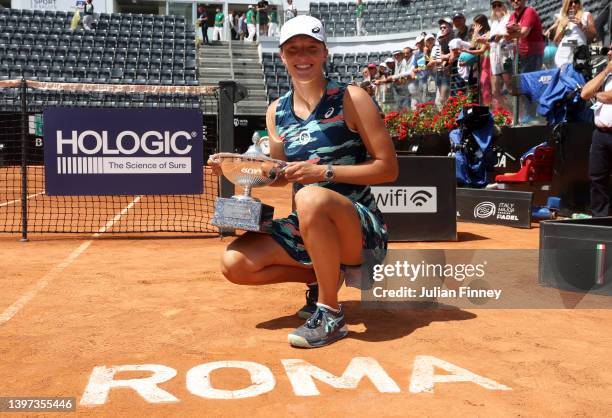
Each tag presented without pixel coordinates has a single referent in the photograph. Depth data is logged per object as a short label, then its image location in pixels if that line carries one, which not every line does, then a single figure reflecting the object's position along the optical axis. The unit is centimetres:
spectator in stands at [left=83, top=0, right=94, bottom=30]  2856
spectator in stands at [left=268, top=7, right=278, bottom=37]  3123
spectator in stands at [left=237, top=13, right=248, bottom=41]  3206
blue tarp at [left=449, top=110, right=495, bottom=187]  936
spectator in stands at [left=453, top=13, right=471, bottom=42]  1277
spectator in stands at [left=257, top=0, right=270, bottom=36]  3101
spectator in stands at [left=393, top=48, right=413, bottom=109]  1488
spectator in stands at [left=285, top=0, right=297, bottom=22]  2928
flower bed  1188
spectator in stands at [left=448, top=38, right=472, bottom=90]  1211
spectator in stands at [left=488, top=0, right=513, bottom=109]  1078
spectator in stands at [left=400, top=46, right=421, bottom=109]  1441
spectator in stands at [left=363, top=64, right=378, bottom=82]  1833
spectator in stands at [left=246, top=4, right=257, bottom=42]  3178
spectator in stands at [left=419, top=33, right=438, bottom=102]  1359
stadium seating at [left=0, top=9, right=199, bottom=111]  2573
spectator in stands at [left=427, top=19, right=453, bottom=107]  1306
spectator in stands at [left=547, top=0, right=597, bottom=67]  933
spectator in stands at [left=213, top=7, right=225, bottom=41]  3206
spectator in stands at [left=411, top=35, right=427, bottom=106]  1405
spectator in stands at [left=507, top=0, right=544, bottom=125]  1031
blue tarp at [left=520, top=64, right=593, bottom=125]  870
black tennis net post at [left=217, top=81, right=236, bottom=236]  761
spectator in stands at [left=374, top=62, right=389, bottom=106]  1598
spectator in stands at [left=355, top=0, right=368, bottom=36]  3191
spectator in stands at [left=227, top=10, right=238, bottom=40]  3238
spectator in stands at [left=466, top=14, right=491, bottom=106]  1136
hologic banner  757
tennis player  347
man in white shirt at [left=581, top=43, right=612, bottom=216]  702
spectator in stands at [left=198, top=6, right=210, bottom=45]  3078
